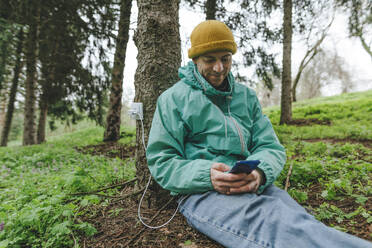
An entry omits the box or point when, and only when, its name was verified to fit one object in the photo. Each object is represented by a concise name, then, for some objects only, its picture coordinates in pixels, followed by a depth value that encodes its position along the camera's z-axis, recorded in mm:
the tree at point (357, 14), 6074
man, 1182
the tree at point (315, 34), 7503
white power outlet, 2025
